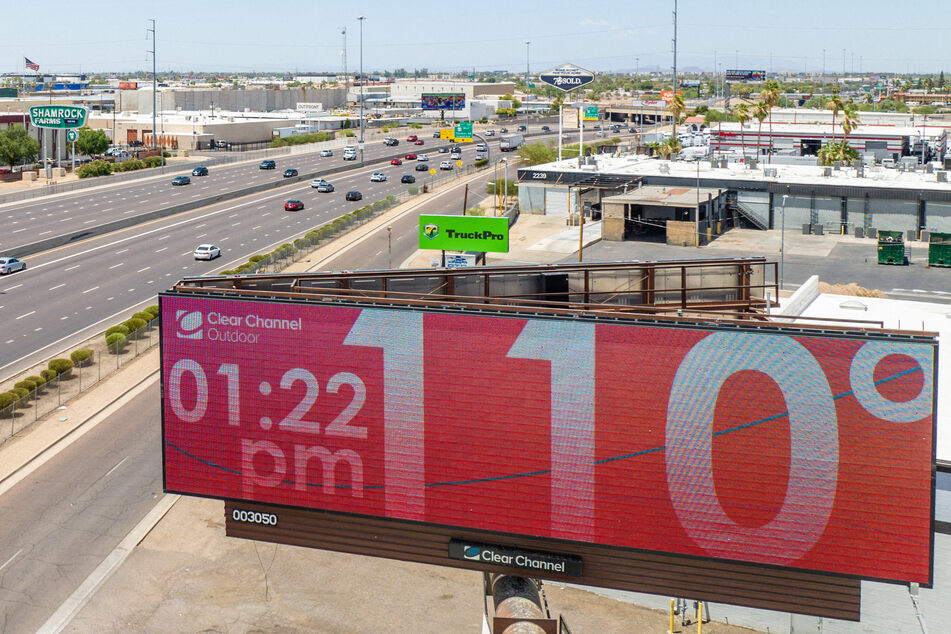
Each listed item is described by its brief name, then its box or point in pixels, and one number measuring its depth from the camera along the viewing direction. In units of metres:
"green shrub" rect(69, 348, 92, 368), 44.12
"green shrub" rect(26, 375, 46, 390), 41.31
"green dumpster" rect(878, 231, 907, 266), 70.25
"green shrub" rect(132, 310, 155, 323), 52.00
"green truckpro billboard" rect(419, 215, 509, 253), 60.62
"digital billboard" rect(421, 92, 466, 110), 187.00
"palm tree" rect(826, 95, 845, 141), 103.50
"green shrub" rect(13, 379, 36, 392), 40.56
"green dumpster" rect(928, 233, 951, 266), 69.19
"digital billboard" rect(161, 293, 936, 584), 16.17
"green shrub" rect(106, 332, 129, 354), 47.50
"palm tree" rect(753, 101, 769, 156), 113.21
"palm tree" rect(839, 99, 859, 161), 99.57
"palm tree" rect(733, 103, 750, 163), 115.50
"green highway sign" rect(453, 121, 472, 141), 106.62
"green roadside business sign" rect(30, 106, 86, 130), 120.12
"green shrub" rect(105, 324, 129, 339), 48.78
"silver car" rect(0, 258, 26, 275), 67.88
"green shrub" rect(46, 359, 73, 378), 42.69
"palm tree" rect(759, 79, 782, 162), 113.64
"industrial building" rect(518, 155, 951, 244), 78.25
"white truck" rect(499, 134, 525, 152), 156.75
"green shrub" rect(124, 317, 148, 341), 49.88
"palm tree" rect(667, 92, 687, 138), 115.44
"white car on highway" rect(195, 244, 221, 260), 71.62
